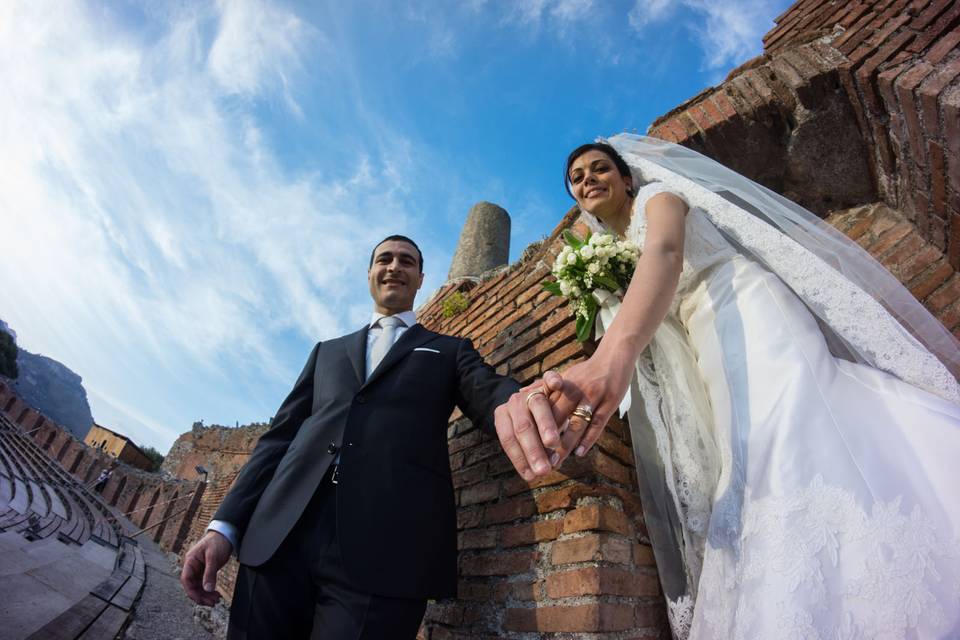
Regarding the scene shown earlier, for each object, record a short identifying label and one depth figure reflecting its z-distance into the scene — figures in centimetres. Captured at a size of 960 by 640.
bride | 88
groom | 135
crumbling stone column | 604
